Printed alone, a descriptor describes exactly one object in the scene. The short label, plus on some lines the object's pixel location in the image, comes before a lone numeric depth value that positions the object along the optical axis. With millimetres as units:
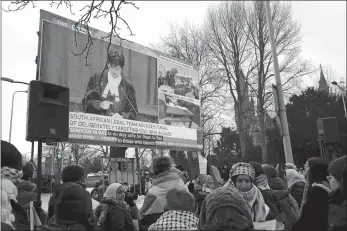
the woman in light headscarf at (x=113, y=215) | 4031
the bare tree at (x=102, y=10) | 3756
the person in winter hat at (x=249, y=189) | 3410
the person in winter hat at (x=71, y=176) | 3990
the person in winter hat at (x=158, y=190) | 4258
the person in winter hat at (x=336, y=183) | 3115
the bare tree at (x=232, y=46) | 26766
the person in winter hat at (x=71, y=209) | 3314
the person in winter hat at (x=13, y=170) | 3062
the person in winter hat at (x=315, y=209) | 3252
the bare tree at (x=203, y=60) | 28016
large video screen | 11602
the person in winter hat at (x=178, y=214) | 2998
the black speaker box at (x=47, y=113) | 4689
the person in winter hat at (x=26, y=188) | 4102
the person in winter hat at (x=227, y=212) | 2693
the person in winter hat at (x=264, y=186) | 4051
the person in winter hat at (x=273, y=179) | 4875
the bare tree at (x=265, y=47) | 25969
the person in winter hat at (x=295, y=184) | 5072
